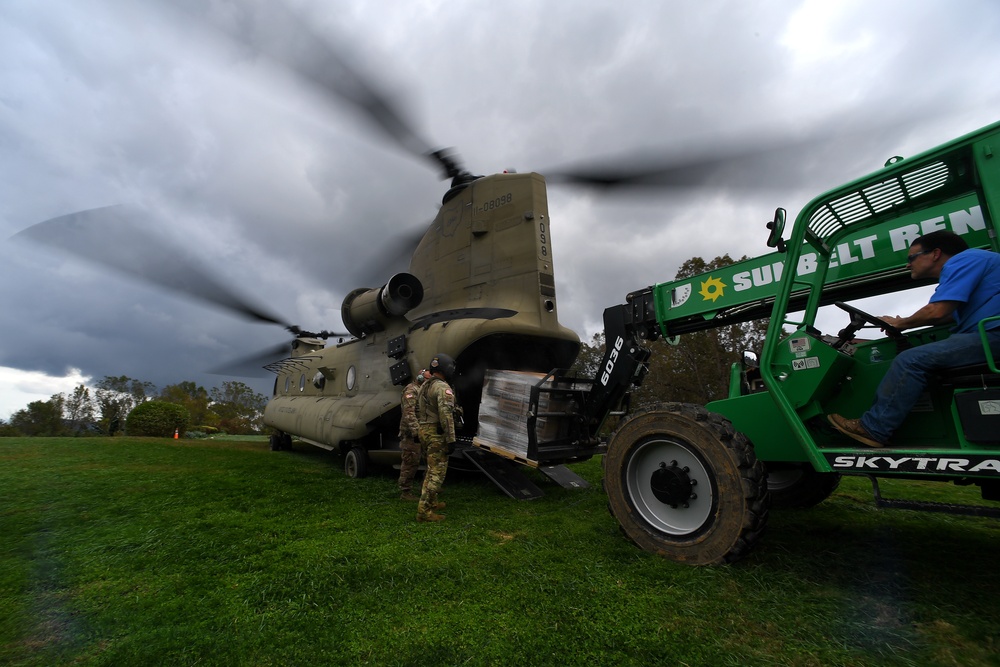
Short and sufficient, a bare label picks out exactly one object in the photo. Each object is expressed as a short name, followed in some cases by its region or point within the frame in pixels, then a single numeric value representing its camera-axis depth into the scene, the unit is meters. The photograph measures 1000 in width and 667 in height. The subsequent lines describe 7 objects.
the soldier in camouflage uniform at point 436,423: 4.95
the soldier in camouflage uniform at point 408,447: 5.90
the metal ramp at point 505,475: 5.91
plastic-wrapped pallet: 5.30
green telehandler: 2.69
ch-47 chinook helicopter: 6.70
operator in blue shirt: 2.55
